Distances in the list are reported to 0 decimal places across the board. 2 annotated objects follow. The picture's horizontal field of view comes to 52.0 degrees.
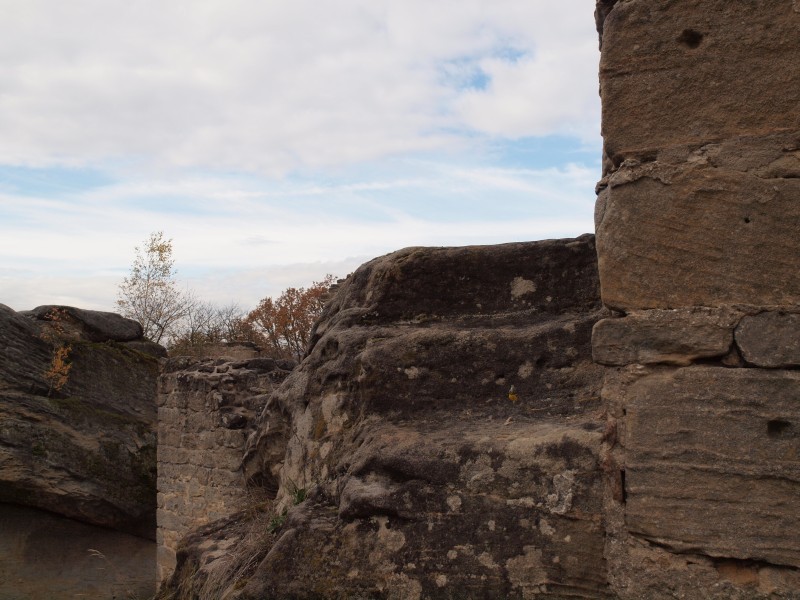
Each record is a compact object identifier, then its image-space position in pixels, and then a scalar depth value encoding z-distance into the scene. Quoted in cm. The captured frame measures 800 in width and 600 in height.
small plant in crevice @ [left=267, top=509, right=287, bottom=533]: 334
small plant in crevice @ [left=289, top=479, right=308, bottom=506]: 349
